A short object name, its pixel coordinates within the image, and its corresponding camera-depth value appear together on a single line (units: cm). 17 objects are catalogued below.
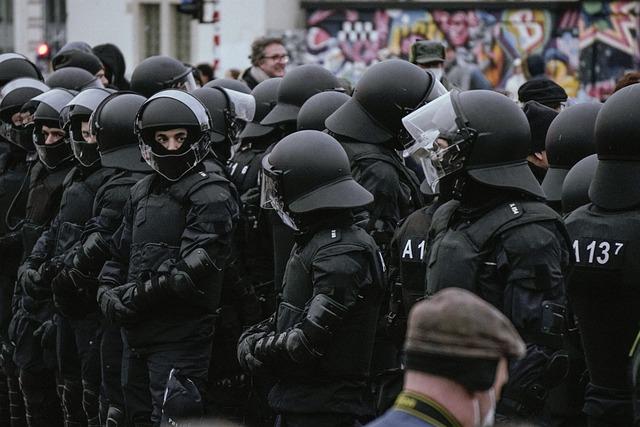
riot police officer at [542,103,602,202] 1323
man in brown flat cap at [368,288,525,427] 621
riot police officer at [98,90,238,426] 1349
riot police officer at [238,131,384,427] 1119
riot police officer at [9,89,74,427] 1733
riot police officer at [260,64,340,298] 1672
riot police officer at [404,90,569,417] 986
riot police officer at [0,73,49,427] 1867
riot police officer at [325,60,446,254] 1358
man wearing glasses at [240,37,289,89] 2236
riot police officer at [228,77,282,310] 1591
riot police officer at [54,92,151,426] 1499
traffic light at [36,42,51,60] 3967
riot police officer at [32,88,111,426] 1593
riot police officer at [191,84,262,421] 1480
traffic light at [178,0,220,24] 4009
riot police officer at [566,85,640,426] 1101
